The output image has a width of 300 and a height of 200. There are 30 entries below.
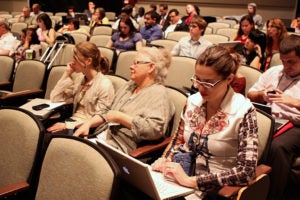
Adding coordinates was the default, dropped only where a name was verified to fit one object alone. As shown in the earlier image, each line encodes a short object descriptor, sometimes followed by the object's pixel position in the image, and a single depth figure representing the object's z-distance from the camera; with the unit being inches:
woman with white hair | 88.1
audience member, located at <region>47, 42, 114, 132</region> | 108.4
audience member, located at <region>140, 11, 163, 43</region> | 234.5
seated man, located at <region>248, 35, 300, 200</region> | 96.5
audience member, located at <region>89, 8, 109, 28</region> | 304.1
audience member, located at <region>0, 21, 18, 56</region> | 211.8
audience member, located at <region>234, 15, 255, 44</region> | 187.9
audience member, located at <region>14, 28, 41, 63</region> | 217.2
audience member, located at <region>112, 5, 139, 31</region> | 244.9
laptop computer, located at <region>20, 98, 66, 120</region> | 110.9
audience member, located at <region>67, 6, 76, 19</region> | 375.6
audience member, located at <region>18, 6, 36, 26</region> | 357.3
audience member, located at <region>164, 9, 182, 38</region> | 274.8
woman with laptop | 63.9
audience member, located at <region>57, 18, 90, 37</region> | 265.9
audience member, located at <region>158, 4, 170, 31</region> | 312.7
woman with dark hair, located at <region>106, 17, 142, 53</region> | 192.2
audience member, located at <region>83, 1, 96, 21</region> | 399.9
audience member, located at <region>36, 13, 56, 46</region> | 230.6
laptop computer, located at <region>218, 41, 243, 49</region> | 144.9
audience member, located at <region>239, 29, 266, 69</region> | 155.0
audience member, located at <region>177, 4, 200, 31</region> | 258.5
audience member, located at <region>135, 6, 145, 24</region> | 381.4
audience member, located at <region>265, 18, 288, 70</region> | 159.6
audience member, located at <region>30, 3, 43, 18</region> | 370.3
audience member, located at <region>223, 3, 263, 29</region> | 330.9
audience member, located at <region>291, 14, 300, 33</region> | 219.4
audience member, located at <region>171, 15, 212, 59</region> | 165.2
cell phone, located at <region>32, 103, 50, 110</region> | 114.2
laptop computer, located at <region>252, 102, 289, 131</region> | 100.1
